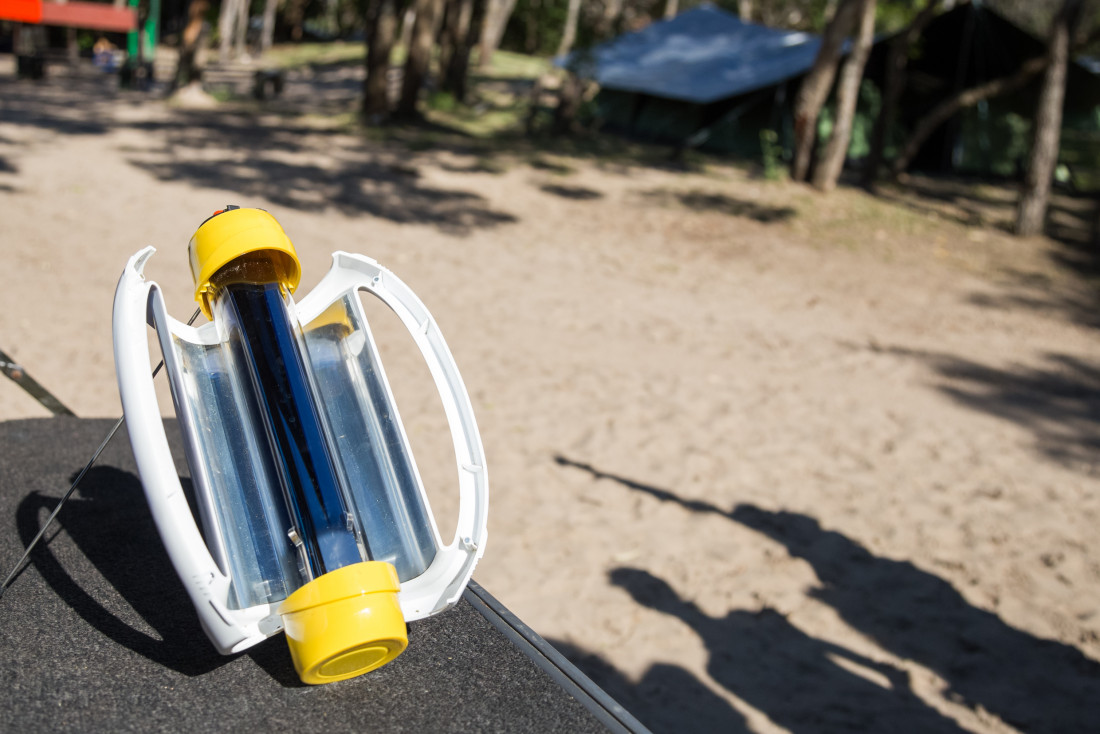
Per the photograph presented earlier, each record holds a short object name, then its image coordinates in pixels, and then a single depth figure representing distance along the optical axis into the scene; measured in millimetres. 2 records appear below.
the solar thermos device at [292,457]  814
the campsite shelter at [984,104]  11940
